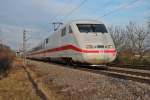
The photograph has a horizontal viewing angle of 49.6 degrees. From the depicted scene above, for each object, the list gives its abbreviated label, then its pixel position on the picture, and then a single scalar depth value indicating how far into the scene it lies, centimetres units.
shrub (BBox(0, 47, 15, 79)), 1340
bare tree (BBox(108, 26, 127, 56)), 3216
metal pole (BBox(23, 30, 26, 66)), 2882
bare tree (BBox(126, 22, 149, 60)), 2982
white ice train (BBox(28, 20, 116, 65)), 1080
